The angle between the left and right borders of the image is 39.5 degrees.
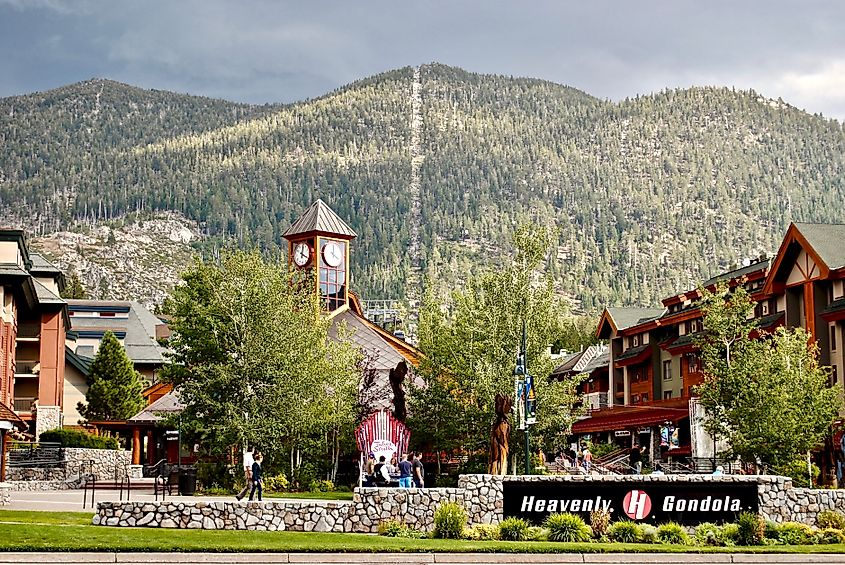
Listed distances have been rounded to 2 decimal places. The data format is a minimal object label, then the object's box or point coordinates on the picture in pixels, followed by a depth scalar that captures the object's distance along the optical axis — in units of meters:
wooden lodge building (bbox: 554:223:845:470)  63.59
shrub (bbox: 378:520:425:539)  31.83
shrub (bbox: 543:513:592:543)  30.84
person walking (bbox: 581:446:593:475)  56.81
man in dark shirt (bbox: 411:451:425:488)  42.59
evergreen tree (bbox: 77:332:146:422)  84.31
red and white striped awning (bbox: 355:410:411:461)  51.28
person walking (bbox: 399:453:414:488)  41.11
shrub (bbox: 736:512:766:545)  31.09
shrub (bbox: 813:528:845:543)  32.53
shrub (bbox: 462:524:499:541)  31.22
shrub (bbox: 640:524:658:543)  31.22
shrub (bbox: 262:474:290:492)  52.94
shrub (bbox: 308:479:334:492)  54.81
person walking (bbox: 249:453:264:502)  36.94
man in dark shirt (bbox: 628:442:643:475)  58.60
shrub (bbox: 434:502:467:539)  31.36
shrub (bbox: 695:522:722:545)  31.06
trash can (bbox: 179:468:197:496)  46.69
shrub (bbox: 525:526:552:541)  31.28
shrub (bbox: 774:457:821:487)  51.31
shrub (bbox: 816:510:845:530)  34.03
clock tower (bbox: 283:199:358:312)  80.69
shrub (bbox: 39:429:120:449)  65.69
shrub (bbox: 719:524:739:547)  30.91
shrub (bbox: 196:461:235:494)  52.53
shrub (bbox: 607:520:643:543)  31.42
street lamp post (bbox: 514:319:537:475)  40.72
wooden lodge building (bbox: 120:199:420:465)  72.88
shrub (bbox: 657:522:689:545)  31.08
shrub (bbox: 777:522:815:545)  31.94
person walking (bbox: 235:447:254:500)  41.75
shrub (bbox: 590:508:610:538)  31.97
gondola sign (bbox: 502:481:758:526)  33.31
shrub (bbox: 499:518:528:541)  31.27
